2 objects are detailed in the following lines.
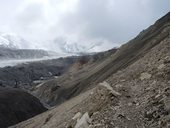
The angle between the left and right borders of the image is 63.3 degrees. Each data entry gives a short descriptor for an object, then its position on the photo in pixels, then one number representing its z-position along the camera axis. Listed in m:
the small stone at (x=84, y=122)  5.52
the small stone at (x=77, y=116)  6.61
